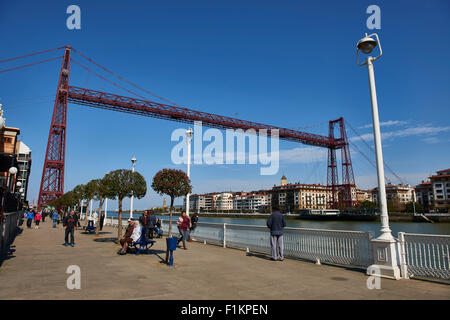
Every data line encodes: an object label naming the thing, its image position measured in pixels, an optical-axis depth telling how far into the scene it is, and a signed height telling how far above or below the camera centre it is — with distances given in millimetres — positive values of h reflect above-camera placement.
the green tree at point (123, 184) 11586 +734
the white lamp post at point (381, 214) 6242 -246
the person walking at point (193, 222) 14570 -995
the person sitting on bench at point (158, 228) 15331 -1392
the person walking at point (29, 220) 22359 -1310
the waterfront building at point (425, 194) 111188 +3392
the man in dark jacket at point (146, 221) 13000 -832
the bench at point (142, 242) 9698 -1295
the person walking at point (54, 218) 23625 -1223
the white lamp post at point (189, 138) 17344 +3823
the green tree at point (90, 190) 21000 +953
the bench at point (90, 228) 17723 -1569
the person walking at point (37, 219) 22614 -1289
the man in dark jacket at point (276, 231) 8602 -831
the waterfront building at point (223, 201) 178000 +995
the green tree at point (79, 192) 25256 +946
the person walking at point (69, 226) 11715 -928
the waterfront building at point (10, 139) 47062 +10614
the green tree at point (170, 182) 12562 +871
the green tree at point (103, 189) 11684 +575
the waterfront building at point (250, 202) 158875 +355
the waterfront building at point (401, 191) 133500 +5277
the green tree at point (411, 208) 88938 -1676
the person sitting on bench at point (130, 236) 9570 -1098
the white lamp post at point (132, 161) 19734 +2771
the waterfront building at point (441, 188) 92000 +4662
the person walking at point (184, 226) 11344 -910
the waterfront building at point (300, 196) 135750 +3074
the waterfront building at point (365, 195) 160262 +4126
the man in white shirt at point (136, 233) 9703 -1010
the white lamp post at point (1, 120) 31888 +9130
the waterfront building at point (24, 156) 61959 +10153
